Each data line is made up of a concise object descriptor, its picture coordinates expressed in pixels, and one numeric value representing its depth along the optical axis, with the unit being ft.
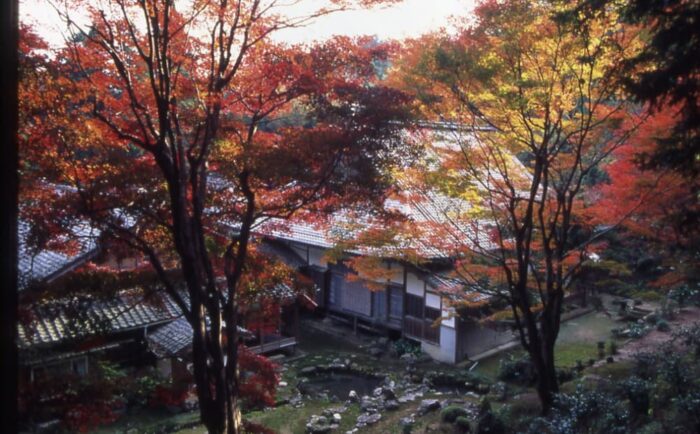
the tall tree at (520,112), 26.66
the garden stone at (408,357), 47.48
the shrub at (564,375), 38.39
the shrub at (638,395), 25.82
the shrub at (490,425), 29.76
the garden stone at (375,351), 49.10
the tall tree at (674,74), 17.12
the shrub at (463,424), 31.45
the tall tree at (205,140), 19.61
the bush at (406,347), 49.08
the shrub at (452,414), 33.36
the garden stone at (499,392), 37.13
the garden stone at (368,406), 37.14
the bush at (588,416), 22.26
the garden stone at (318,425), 33.67
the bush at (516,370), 41.19
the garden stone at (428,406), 36.06
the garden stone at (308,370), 44.31
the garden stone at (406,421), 34.37
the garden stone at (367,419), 34.94
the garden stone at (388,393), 39.01
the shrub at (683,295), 54.34
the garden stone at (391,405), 37.35
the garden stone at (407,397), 38.70
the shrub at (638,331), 50.37
